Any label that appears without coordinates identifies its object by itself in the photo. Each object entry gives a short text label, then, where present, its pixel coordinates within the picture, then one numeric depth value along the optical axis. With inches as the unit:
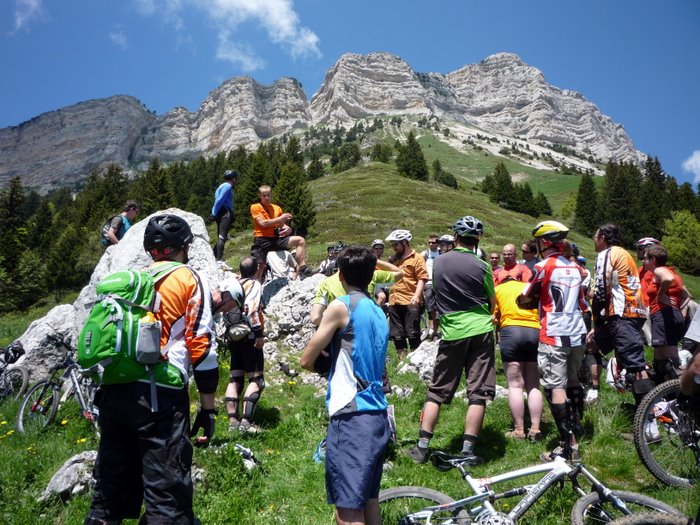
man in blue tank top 100.7
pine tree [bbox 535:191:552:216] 2675.2
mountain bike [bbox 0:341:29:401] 322.7
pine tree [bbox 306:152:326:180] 3031.5
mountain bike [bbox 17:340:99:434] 262.1
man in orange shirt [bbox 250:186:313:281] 378.0
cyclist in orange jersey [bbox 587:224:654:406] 201.5
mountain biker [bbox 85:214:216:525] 104.3
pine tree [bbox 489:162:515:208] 2536.9
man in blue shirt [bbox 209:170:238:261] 402.3
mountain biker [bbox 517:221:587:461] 179.0
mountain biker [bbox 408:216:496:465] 181.0
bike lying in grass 121.1
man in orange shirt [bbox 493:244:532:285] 288.0
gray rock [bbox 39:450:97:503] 176.4
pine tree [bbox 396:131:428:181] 2802.7
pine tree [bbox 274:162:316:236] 1508.6
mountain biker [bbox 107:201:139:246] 391.9
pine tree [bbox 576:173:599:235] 2336.4
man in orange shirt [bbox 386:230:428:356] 325.9
